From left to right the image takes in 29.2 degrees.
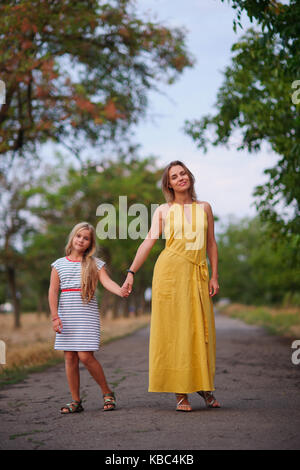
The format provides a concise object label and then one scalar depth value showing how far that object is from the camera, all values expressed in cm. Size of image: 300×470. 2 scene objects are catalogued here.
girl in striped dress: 530
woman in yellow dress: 507
